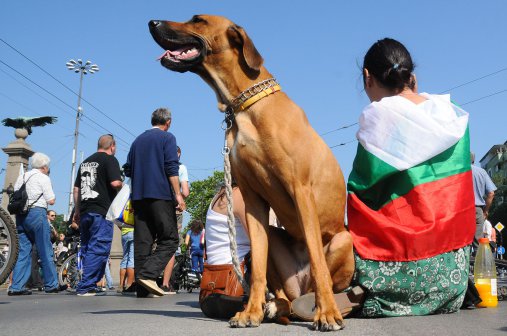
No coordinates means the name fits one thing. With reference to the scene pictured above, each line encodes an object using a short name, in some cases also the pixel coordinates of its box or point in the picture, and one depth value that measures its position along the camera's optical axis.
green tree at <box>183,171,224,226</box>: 78.44
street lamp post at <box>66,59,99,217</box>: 41.09
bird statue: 14.96
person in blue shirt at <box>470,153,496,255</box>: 9.12
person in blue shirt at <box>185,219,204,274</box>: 14.61
